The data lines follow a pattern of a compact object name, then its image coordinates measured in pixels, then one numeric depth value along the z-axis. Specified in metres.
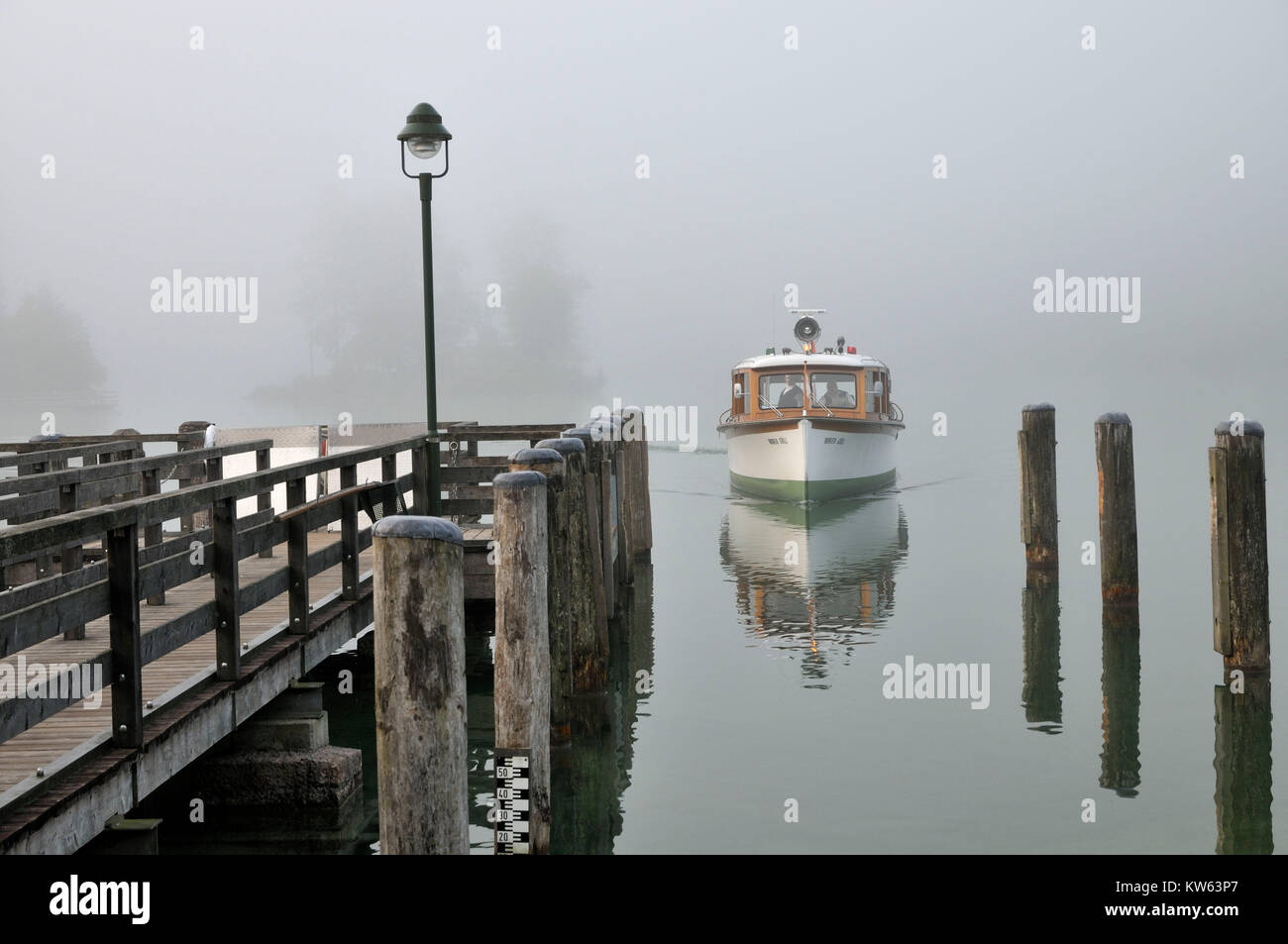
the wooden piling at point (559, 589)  9.70
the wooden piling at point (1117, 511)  13.34
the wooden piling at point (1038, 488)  16.03
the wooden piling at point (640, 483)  20.09
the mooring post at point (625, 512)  17.05
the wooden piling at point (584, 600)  10.64
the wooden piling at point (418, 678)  5.12
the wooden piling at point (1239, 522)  10.59
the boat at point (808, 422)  28.91
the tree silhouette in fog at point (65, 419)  89.12
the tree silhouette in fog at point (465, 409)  102.19
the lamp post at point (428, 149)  11.51
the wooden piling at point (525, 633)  7.36
